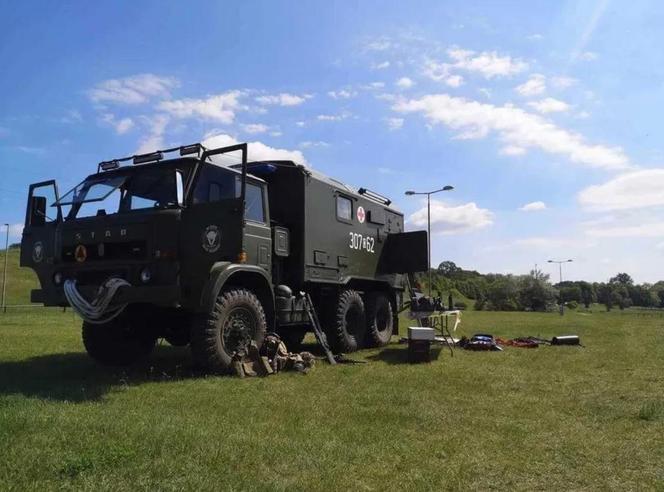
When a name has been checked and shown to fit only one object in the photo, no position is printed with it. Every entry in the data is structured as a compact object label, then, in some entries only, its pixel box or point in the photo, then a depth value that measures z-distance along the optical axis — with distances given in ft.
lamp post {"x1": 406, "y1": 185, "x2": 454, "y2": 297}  120.06
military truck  24.75
